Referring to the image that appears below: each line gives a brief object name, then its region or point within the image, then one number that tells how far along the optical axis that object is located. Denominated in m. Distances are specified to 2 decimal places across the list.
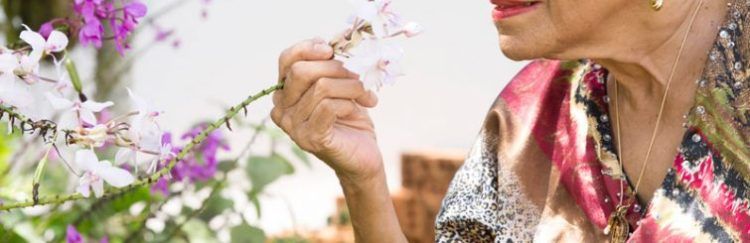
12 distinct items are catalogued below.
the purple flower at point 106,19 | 2.15
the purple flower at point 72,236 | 2.62
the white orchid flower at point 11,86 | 1.72
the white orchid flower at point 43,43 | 1.78
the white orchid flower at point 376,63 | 1.86
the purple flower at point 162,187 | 2.99
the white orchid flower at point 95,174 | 1.72
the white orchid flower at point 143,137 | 1.76
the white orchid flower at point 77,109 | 1.77
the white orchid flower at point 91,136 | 1.70
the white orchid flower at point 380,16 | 1.84
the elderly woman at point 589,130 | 2.18
